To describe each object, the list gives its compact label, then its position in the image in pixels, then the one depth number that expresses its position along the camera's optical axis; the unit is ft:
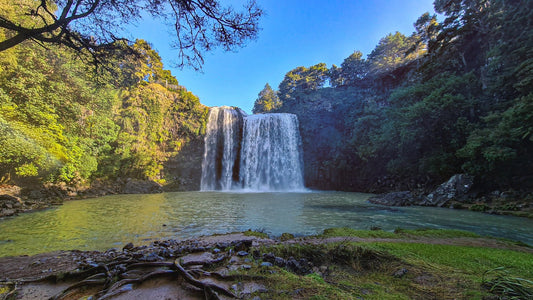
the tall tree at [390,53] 95.86
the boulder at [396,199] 37.78
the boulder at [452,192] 36.55
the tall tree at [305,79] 129.29
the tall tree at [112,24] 11.65
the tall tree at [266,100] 182.09
